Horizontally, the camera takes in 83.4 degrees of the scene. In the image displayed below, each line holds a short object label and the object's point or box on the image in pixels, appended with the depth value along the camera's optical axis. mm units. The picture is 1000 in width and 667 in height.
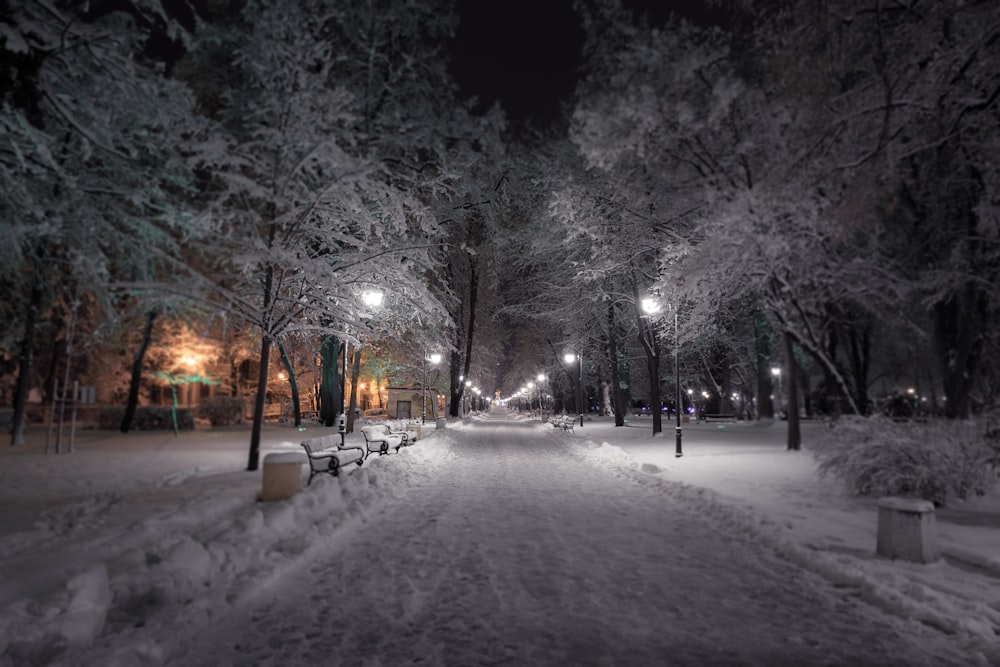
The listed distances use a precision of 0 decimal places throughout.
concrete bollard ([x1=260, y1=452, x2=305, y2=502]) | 8492
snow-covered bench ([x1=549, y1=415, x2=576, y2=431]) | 29844
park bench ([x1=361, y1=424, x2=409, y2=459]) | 16667
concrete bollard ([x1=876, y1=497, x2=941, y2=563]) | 5680
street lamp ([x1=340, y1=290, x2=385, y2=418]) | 14961
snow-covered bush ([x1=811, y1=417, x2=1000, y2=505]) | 8250
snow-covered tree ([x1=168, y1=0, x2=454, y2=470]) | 11322
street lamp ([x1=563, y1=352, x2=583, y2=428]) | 33312
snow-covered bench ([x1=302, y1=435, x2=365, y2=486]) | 11156
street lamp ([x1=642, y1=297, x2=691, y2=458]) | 15516
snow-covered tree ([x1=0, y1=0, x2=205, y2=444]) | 7336
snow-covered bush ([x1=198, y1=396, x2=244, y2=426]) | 27062
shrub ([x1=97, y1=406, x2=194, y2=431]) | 24438
